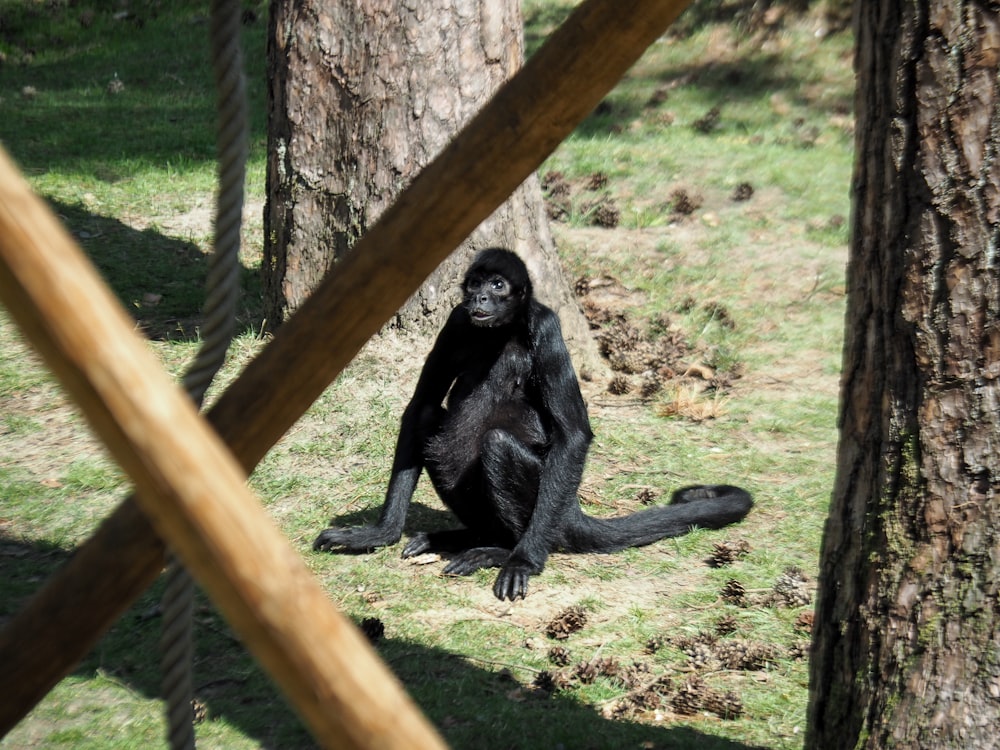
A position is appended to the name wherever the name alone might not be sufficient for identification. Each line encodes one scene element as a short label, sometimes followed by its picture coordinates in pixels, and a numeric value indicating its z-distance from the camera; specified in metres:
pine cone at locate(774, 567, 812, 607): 9.77
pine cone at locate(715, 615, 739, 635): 9.37
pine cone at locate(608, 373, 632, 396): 14.55
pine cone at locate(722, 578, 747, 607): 9.91
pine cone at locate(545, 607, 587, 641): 9.37
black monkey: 10.82
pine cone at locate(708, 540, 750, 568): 10.76
